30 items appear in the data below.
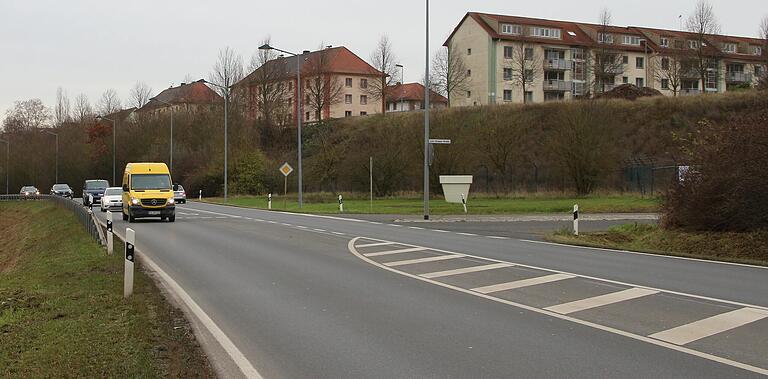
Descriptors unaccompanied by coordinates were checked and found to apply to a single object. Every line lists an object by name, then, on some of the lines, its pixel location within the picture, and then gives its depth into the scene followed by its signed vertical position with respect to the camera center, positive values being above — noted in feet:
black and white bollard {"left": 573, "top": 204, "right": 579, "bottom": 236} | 72.41 -3.57
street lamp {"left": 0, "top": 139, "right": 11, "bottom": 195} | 288.96 +11.06
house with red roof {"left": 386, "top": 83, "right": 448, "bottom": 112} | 345.88 +41.92
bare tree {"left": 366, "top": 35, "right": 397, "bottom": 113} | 273.54 +43.39
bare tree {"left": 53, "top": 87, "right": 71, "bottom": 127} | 341.62 +34.69
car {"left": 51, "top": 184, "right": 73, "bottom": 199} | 229.52 -0.88
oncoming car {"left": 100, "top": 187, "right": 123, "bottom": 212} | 129.59 -1.94
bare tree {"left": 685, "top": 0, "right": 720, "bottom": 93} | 243.81 +48.89
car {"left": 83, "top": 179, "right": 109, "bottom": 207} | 165.27 -0.66
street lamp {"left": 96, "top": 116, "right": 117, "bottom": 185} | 250.14 +14.66
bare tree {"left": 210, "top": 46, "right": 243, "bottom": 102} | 275.18 +41.83
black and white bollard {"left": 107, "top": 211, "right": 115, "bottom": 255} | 52.19 -3.58
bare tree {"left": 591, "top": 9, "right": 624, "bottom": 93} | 258.37 +45.20
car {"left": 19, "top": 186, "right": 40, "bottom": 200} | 197.57 -1.51
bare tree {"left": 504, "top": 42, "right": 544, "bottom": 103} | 258.98 +43.65
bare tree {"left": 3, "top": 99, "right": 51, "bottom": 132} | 348.38 +34.16
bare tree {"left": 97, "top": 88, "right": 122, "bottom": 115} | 327.88 +35.44
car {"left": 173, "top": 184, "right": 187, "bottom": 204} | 173.57 -2.65
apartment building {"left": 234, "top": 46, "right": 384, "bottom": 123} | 286.25 +41.10
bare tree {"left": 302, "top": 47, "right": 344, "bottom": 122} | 291.38 +41.09
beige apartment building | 263.29 +47.21
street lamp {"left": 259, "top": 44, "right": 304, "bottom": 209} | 136.13 +9.11
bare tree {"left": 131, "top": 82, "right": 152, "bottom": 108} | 322.10 +38.55
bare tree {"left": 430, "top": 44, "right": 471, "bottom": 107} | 256.93 +39.55
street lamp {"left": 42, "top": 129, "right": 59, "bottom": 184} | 276.41 +12.99
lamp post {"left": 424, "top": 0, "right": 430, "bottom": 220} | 104.01 +7.09
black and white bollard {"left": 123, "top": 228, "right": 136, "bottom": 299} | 33.91 -3.77
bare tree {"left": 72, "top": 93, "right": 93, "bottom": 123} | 330.59 +34.46
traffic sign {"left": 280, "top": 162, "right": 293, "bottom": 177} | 144.15 +3.50
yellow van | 95.35 -0.65
